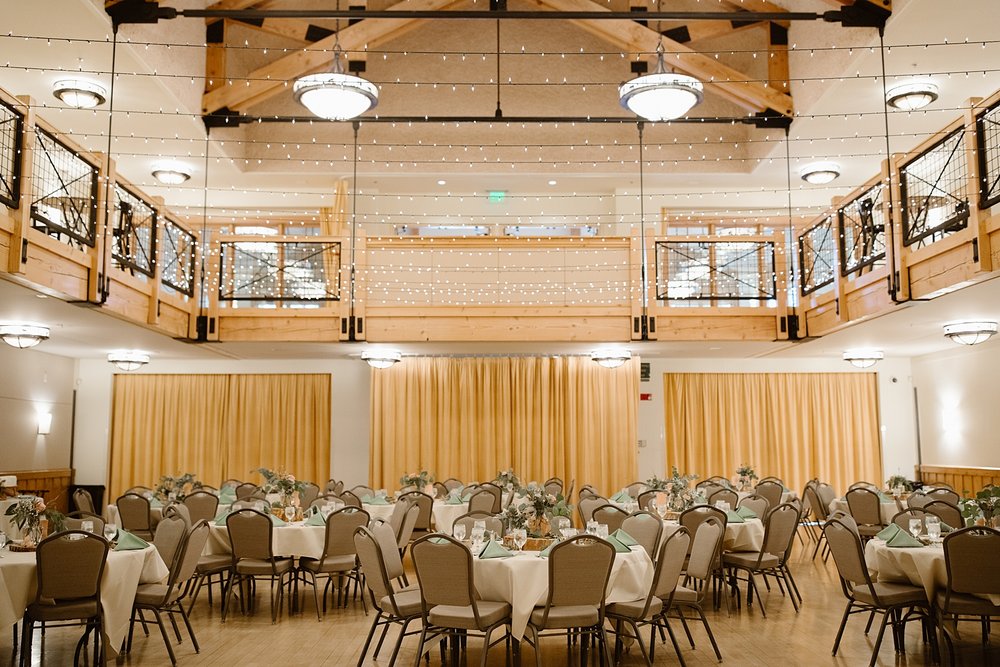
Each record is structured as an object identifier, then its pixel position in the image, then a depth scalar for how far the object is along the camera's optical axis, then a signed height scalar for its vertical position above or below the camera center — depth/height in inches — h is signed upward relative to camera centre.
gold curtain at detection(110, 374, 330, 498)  583.5 -1.7
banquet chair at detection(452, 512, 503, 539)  263.0 -30.9
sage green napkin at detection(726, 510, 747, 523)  316.2 -34.3
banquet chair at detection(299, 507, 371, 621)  297.9 -42.2
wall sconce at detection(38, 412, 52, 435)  528.7 +1.1
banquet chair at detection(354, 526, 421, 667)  219.8 -42.9
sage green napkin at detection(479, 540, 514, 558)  222.5 -32.4
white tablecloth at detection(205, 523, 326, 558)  301.3 -40.1
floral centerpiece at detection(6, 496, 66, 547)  237.3 -25.5
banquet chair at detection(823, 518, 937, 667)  229.6 -44.8
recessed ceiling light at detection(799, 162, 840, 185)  499.8 +142.2
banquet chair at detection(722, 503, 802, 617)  299.0 -44.0
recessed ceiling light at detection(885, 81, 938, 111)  394.9 +146.4
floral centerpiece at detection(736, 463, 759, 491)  462.6 -29.0
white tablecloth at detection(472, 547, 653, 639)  214.8 -39.3
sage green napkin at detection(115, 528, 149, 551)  241.4 -32.6
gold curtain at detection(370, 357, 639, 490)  557.9 +2.2
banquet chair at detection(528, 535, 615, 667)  209.0 -38.9
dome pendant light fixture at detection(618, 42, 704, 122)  313.0 +117.7
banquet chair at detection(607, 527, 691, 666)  219.6 -43.6
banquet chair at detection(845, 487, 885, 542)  389.7 -39.3
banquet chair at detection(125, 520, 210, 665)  238.2 -42.3
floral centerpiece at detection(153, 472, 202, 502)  406.6 -31.0
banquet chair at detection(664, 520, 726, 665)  240.1 -40.7
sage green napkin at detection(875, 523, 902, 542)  243.8 -30.9
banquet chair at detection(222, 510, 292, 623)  294.2 -41.0
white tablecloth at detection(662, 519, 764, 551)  313.0 -40.7
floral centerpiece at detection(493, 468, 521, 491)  428.8 -29.0
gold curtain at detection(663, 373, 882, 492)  588.7 -2.4
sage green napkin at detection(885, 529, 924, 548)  238.8 -32.5
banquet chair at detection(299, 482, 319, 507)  436.5 -35.4
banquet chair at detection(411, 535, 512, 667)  208.8 -39.4
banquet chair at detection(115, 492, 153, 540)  377.1 -38.4
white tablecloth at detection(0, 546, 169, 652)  215.8 -40.9
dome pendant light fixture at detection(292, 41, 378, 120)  314.7 +119.2
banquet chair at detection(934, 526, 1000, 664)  215.6 -36.3
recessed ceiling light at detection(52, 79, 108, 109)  390.9 +148.1
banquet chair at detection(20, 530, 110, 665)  216.8 -38.1
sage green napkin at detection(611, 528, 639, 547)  231.5 -30.6
